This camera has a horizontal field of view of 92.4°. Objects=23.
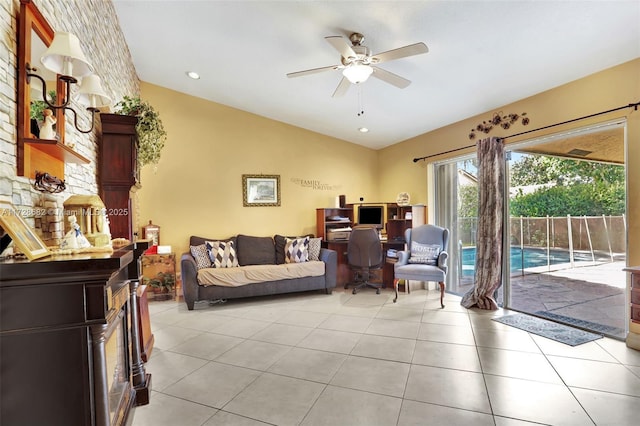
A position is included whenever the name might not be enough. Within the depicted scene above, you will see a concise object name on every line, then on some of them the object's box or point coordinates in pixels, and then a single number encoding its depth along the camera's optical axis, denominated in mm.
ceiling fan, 2277
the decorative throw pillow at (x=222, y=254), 4496
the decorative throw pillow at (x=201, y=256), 4359
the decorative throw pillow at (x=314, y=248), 5023
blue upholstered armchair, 4191
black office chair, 4688
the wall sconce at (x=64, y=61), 1408
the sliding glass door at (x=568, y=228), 3104
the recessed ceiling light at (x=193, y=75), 4160
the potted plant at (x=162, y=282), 4438
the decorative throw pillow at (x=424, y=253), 4500
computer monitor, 5371
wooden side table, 4434
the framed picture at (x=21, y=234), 1100
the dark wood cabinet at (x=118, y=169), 2537
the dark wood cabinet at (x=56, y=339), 1097
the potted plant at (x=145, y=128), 2605
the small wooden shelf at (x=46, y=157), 1440
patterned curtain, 3842
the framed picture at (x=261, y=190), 5289
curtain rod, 2711
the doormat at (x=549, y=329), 2953
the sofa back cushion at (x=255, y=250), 4863
